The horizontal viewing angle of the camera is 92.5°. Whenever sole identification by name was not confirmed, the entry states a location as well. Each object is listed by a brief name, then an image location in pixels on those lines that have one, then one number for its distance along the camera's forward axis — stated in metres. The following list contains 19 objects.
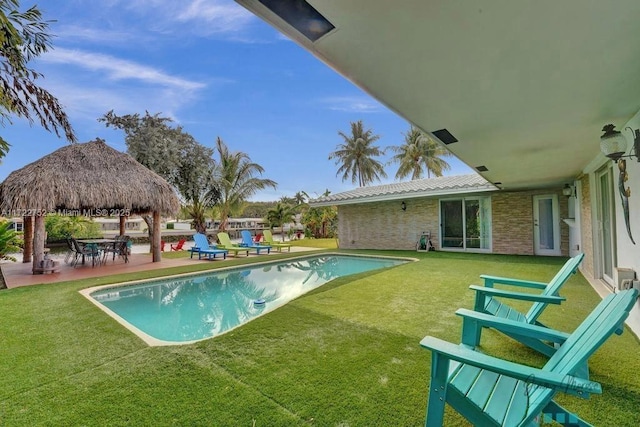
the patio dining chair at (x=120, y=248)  11.50
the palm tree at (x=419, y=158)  27.53
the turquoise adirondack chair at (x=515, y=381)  1.72
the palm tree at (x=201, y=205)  20.69
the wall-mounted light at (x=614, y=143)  3.35
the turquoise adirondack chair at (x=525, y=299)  3.29
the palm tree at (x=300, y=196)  34.81
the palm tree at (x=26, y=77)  6.88
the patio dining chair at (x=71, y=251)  11.15
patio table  11.36
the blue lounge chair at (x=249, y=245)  14.85
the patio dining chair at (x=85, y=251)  10.87
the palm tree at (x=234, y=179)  21.70
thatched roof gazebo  9.17
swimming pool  5.61
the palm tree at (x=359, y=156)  30.00
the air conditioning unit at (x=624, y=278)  3.90
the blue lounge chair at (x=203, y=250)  12.59
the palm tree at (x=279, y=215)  28.08
